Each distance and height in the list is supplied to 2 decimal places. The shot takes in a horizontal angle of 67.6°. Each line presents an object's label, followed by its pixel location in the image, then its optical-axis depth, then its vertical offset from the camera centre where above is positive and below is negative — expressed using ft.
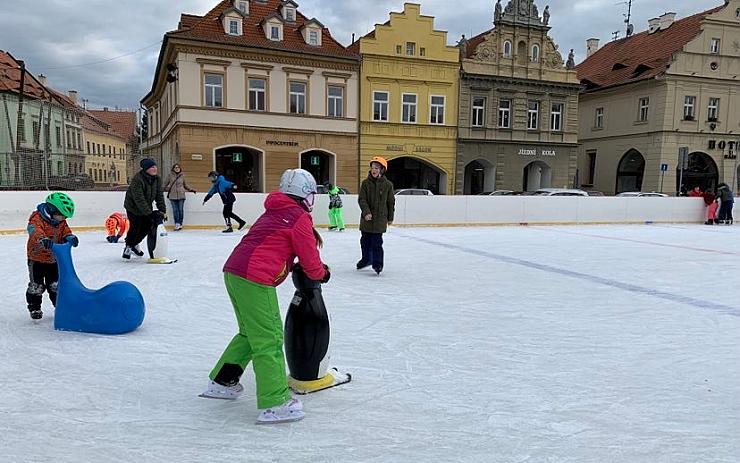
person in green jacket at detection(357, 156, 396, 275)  25.09 -1.37
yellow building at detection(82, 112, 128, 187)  132.92 +10.30
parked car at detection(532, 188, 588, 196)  70.59 -1.40
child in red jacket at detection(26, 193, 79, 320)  15.28 -1.96
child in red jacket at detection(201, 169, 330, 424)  9.49 -1.69
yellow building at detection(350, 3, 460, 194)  89.45 +14.07
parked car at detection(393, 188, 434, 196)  73.65 -1.73
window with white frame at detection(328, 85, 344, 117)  87.66 +12.11
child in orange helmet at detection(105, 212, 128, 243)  35.40 -3.55
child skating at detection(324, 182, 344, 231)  46.78 -2.80
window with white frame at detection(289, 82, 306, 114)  85.25 +12.13
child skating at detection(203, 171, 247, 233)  41.96 -1.56
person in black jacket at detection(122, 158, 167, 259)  26.43 -1.59
